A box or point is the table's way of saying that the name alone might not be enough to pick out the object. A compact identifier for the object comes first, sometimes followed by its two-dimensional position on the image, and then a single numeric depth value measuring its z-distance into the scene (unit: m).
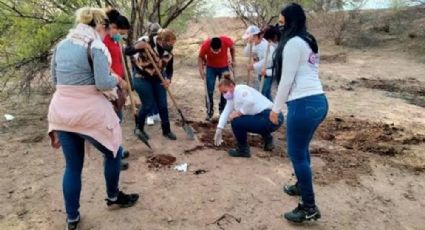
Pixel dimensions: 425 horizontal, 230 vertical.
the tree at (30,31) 6.63
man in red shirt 6.50
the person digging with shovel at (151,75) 5.36
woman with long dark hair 3.26
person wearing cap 6.02
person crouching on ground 4.91
